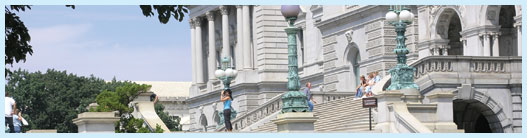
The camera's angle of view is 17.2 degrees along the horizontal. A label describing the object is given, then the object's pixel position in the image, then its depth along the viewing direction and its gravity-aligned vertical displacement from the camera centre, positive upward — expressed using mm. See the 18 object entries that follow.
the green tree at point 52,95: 108562 +2094
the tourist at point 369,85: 49803 +1113
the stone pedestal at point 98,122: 37000 +117
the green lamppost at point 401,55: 46812 +1837
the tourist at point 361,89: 50841 +1005
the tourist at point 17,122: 37844 +147
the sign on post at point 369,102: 43125 +510
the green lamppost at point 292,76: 42281 +1194
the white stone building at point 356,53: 51188 +2827
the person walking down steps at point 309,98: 48375 +795
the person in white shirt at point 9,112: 37156 +359
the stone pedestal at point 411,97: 44938 +656
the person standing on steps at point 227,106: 45562 +510
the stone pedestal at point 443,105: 43219 +422
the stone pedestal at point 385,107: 42875 +392
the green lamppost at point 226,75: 57919 +1711
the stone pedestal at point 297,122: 37719 +51
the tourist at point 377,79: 51656 +1303
